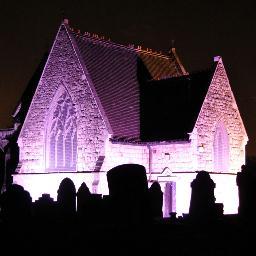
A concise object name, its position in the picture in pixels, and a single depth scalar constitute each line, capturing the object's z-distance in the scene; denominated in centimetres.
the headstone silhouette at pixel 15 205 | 2033
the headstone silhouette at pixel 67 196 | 2619
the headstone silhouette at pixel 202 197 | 2244
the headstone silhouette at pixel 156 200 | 2714
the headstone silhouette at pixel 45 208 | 2328
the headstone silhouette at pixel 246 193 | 2216
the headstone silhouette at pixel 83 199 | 2535
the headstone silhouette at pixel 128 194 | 1842
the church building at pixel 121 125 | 3855
